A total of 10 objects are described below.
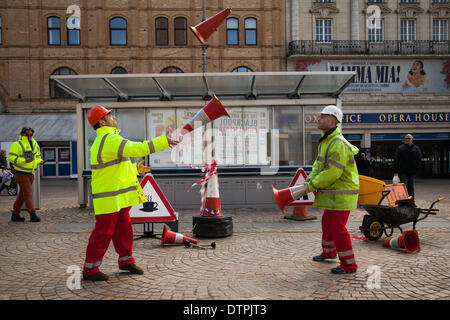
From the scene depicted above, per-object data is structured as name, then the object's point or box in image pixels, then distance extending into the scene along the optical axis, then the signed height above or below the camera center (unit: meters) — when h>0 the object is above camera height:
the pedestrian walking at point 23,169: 8.58 -0.37
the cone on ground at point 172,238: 6.05 -1.43
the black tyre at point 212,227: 6.62 -1.37
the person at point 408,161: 10.00 -0.32
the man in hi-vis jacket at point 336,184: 4.37 -0.41
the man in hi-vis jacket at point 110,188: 4.15 -0.42
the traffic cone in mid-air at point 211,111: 4.15 +0.46
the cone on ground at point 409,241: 5.55 -1.40
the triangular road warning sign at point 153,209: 6.66 -1.05
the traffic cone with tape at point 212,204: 6.82 -0.98
